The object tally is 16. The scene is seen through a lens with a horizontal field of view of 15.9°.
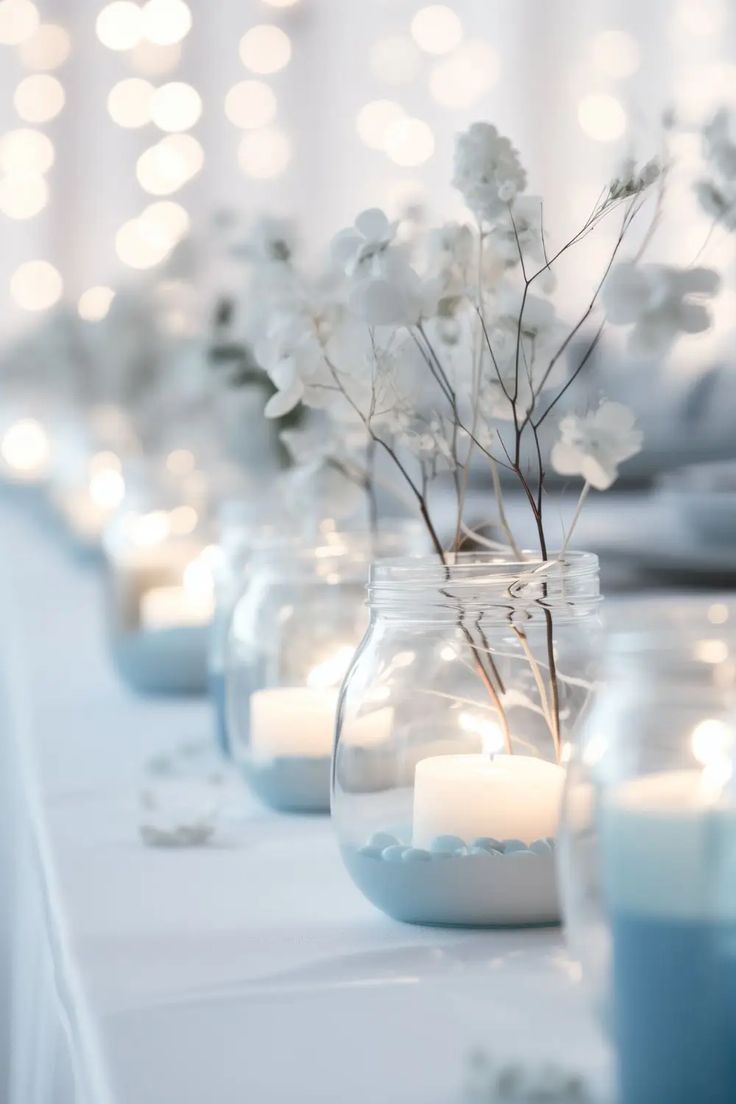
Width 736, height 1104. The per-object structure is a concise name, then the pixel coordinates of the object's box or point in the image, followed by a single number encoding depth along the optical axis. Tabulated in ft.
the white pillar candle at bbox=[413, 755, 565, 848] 2.86
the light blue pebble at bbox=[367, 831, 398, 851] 2.90
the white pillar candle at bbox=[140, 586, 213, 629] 4.91
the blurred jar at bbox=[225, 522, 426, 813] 3.49
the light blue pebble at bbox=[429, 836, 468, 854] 2.86
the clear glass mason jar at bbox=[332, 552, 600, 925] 2.86
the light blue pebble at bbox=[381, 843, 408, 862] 2.87
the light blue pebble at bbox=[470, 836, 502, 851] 2.85
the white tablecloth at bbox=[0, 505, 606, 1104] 2.51
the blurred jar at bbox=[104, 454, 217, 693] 4.81
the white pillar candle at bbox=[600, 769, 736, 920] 2.32
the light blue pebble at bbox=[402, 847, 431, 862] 2.86
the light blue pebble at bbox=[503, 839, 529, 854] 2.85
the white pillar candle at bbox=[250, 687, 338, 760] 3.48
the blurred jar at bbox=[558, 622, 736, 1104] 2.32
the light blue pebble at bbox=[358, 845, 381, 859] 2.89
